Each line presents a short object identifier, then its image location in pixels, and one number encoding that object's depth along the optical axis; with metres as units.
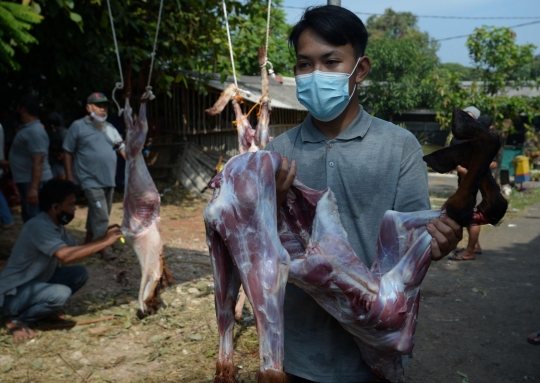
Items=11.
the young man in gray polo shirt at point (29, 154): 6.26
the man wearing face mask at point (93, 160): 6.52
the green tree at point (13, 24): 4.61
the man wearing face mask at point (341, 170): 1.98
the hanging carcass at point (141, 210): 4.64
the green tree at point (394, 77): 20.62
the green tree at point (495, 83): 12.87
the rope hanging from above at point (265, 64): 4.75
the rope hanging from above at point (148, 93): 4.79
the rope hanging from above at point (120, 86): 4.74
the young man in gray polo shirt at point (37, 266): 4.53
